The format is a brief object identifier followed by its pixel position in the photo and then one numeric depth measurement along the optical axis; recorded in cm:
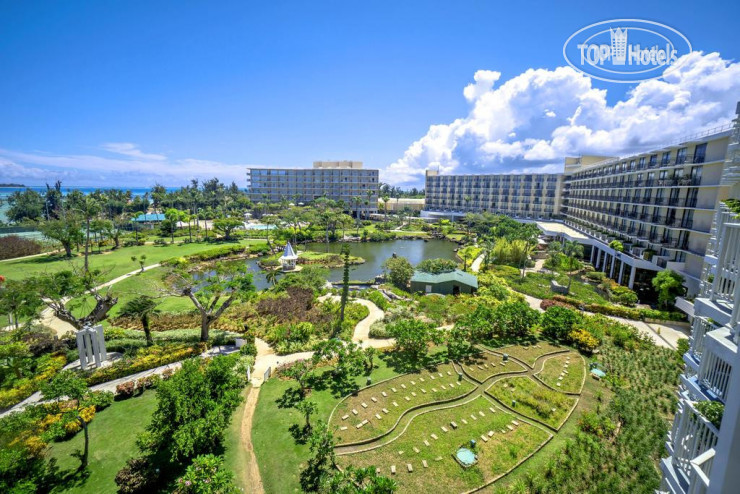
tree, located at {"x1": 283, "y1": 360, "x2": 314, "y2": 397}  1681
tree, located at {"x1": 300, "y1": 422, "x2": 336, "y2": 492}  1193
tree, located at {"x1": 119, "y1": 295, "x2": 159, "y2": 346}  2105
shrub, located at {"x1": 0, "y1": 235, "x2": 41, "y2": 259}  4456
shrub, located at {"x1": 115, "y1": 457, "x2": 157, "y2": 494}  1141
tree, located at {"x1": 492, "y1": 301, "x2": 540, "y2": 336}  2355
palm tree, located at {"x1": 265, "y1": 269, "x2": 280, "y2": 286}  3558
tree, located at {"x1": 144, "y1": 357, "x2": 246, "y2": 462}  1172
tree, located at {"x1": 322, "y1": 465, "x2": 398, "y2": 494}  929
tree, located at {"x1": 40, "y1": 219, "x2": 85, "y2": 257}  3756
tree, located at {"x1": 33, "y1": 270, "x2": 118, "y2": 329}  1988
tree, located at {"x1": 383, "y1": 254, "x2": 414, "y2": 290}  3525
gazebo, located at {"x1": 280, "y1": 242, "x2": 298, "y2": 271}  4334
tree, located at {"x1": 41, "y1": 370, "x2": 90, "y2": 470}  1238
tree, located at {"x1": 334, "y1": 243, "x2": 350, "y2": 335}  2472
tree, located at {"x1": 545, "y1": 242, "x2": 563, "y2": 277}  4378
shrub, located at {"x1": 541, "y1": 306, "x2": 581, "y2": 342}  2321
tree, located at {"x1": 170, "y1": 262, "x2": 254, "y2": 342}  2148
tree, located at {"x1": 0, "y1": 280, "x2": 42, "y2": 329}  1967
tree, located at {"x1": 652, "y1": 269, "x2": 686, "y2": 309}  2798
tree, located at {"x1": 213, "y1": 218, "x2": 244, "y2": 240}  6194
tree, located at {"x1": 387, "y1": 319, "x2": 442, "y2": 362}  2050
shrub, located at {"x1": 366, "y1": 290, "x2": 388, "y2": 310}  2947
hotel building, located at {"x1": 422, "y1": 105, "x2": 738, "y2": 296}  2884
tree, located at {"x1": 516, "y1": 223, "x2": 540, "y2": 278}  4369
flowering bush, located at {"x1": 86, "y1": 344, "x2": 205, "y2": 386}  1794
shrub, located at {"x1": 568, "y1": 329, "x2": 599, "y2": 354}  2184
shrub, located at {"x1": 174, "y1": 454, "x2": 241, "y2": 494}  976
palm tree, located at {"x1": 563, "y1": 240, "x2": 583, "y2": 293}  3662
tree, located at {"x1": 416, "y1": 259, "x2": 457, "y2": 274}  3609
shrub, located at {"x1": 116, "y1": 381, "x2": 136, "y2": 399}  1665
